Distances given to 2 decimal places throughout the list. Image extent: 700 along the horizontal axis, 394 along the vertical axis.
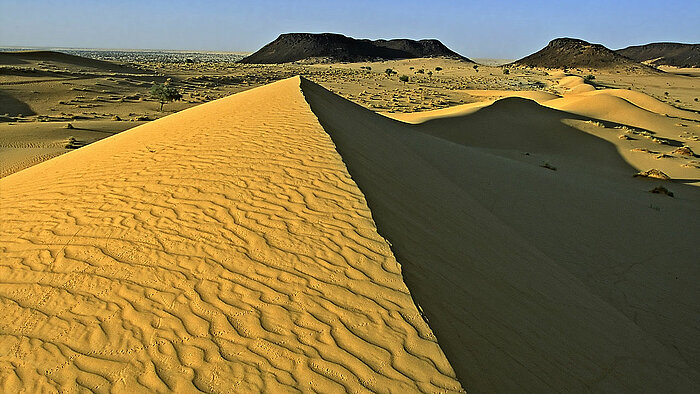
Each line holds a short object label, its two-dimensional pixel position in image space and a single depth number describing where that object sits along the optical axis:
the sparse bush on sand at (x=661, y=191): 13.51
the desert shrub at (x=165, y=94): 29.13
